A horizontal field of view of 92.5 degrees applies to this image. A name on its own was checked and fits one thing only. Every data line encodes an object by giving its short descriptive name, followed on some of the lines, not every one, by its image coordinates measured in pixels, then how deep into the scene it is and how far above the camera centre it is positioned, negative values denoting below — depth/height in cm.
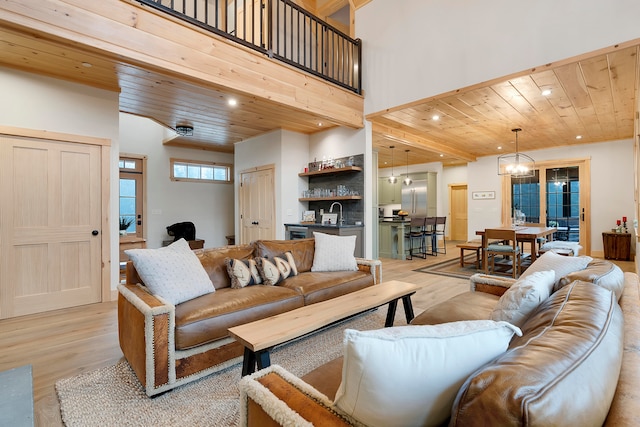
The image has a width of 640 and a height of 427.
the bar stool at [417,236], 688 -54
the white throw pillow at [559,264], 191 -34
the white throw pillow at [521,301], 135 -40
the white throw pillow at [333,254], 334 -45
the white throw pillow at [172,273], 218 -44
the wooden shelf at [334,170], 512 +75
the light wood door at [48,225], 329 -12
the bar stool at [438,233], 743 -61
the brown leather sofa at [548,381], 57 -36
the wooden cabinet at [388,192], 962 +67
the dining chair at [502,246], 467 -56
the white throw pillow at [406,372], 71 -38
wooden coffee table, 166 -67
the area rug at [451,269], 526 -105
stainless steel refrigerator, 923 +51
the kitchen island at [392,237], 693 -57
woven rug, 166 -110
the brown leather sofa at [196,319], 182 -71
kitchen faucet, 551 +8
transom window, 731 +109
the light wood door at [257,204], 587 +19
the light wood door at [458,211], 1042 +6
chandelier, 571 +114
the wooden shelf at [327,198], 515 +27
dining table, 476 -35
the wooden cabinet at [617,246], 618 -69
